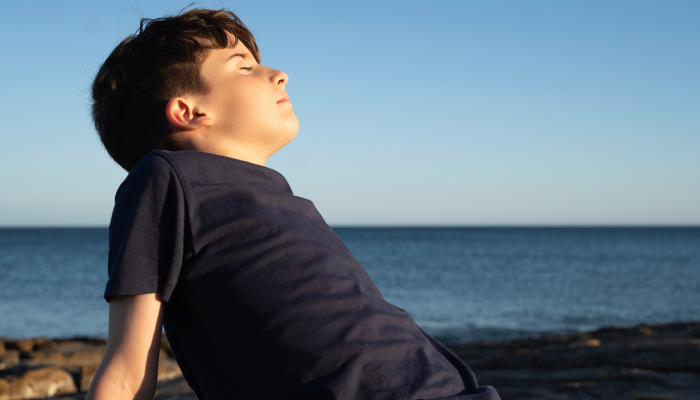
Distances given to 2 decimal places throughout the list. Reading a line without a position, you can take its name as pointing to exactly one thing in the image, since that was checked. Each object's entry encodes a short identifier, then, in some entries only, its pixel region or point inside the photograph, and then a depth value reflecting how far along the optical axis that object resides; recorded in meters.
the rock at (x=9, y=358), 9.08
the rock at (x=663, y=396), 5.66
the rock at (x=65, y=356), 9.04
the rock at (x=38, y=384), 6.59
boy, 1.19
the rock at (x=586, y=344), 8.27
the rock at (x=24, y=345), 10.96
